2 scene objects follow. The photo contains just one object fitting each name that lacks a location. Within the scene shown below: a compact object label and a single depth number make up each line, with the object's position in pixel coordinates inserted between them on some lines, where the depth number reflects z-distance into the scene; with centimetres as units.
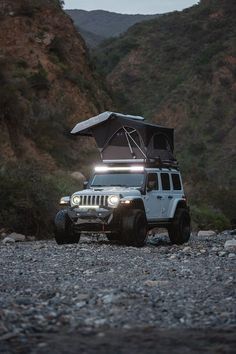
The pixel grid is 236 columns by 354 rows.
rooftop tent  1695
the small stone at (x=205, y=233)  2339
